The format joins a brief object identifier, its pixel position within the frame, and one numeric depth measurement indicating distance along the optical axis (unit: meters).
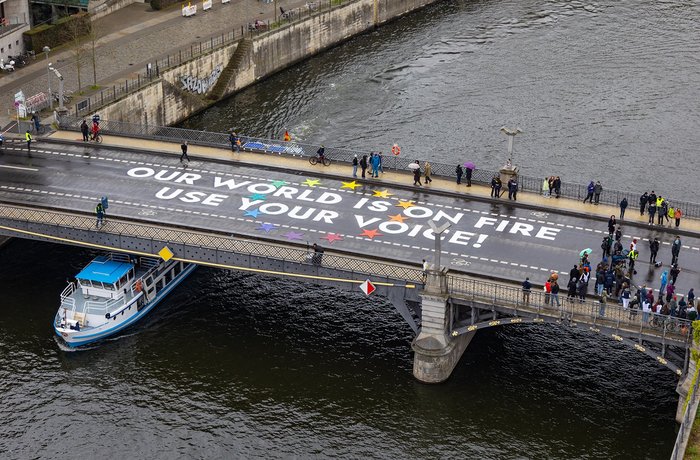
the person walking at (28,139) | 97.06
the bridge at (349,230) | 76.62
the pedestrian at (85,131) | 99.25
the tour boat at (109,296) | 82.81
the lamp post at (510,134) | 86.25
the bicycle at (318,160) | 94.81
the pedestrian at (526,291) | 75.81
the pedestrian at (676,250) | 79.91
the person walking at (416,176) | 90.25
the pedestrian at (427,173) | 90.62
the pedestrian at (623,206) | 85.44
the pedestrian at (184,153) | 94.19
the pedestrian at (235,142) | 96.12
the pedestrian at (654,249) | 80.81
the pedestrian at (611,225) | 83.12
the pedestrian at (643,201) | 86.41
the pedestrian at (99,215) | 84.75
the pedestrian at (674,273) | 78.19
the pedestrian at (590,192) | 88.19
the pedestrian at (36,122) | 101.50
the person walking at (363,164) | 91.25
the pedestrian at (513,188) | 87.75
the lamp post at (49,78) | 107.73
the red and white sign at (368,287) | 78.00
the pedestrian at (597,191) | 87.73
